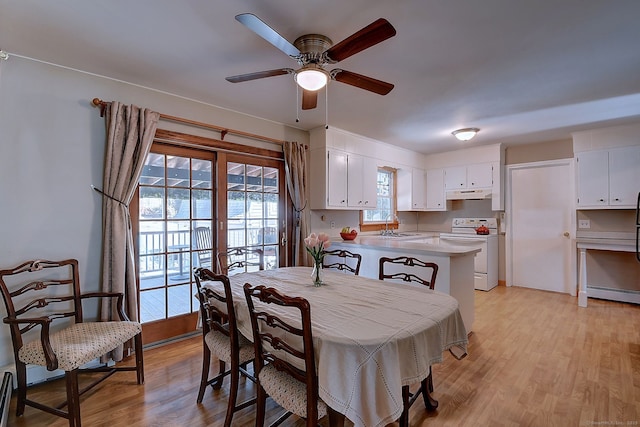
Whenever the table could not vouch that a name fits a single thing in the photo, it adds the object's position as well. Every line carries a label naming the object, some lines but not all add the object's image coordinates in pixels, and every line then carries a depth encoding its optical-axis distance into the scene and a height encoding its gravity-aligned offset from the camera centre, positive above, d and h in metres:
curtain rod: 2.54 +0.97
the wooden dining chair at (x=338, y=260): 3.92 -0.66
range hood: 5.10 +0.32
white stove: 4.87 -0.57
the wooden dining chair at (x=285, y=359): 1.29 -0.73
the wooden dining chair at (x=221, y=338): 1.74 -0.85
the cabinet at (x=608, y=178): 3.97 +0.46
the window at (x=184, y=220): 2.91 -0.06
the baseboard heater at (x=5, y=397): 1.74 -1.17
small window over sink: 5.26 +0.13
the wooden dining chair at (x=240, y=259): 2.84 -0.52
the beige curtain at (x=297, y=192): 3.90 +0.29
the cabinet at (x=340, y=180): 3.99 +0.47
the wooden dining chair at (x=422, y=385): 1.55 -0.99
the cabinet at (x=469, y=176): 5.04 +0.64
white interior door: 4.64 -0.26
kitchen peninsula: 2.83 -0.52
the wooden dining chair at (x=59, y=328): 1.76 -0.83
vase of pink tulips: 2.12 -0.26
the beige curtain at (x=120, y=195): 2.52 +0.18
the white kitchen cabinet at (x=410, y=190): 5.55 +0.43
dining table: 1.18 -0.59
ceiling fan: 1.61 +0.94
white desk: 3.84 -0.49
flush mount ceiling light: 3.99 +1.08
